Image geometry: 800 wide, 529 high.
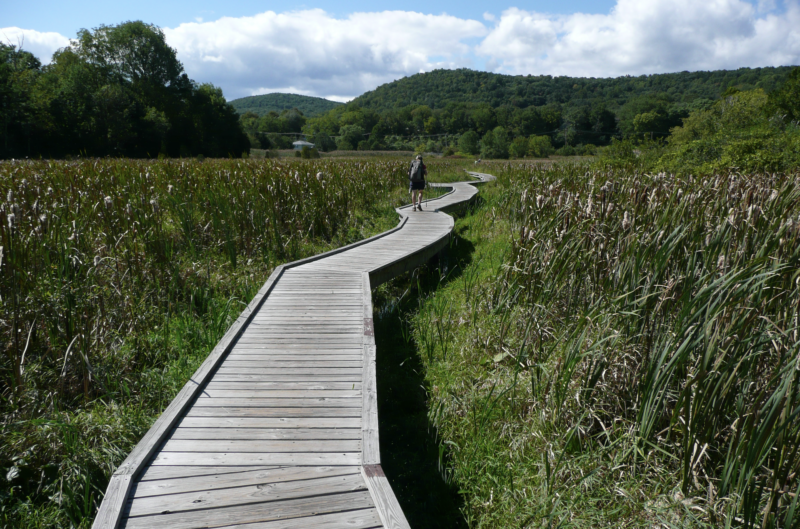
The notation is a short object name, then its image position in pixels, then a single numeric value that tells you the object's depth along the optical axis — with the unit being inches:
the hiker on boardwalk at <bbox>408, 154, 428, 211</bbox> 399.2
